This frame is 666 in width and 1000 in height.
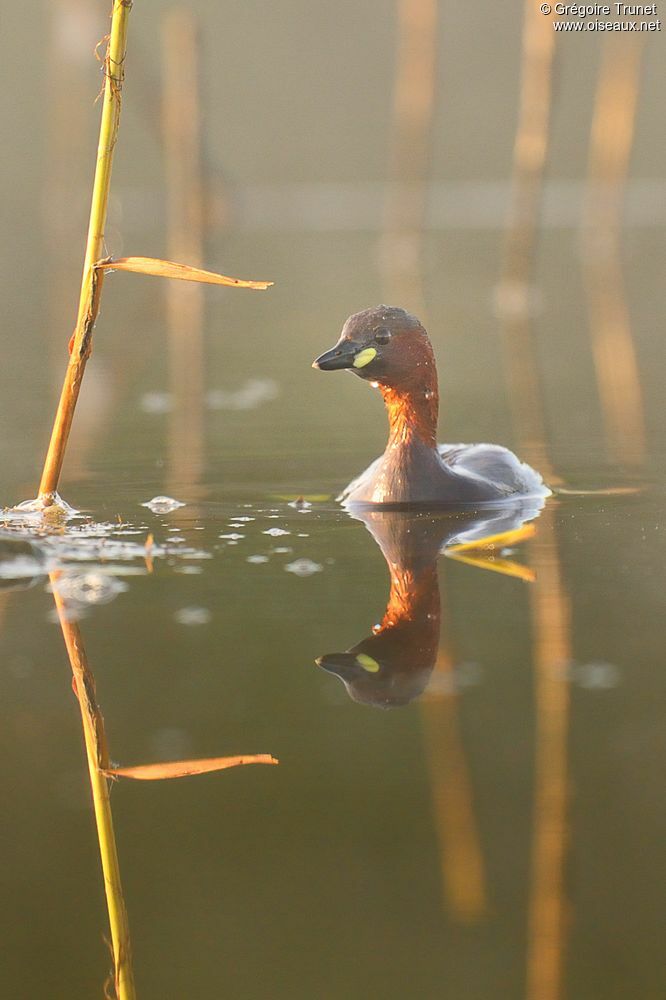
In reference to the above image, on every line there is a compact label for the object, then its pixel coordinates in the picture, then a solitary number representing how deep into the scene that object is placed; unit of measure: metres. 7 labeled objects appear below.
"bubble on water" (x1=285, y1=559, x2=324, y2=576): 9.98
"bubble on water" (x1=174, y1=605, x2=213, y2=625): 8.79
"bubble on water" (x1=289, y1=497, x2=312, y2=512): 12.19
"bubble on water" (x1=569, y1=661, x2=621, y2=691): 7.54
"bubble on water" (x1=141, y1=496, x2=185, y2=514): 11.95
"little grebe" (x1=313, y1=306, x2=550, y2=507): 12.30
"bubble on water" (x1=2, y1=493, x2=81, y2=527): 11.21
